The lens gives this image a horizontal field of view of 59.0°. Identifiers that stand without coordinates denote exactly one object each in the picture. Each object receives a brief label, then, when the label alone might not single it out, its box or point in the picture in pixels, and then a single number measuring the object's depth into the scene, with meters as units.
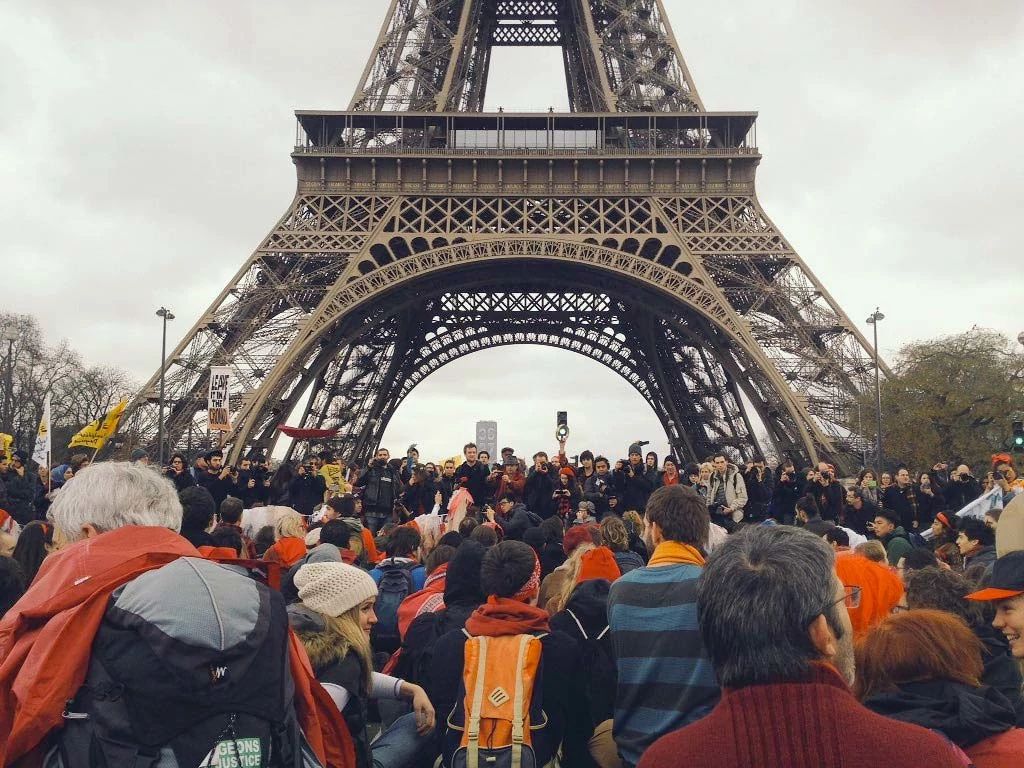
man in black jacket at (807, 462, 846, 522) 12.80
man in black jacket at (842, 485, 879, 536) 11.20
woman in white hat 3.74
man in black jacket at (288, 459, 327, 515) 13.37
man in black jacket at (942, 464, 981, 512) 12.41
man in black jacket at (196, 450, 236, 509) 13.23
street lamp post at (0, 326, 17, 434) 44.53
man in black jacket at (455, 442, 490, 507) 13.02
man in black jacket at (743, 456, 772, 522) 13.17
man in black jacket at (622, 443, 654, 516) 12.04
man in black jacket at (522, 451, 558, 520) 12.42
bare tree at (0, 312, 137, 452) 49.56
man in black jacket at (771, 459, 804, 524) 13.16
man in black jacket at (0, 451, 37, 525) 10.69
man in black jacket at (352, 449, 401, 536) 13.71
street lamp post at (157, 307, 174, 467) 30.87
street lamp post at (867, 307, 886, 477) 28.59
